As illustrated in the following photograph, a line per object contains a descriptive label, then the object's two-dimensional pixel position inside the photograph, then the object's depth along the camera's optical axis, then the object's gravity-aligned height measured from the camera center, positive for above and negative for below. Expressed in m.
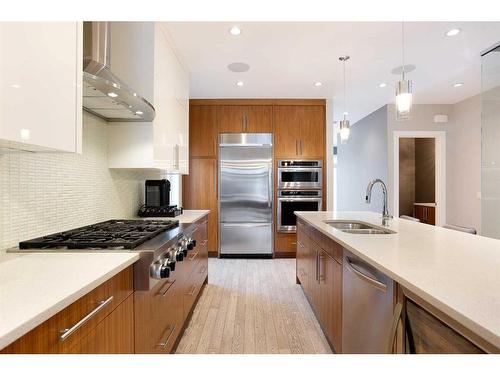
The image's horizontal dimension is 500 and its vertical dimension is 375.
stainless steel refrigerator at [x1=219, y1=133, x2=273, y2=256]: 4.45 -0.14
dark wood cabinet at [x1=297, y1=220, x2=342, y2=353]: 1.73 -0.70
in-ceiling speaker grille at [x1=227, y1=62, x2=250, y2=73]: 3.28 +1.52
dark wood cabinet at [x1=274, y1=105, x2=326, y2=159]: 4.55 +1.00
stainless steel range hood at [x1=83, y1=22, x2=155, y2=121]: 1.36 +0.56
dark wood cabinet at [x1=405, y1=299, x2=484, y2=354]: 0.76 -0.45
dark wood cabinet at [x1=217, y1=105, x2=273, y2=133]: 4.55 +1.21
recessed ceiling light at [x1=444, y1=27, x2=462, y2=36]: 2.55 +1.51
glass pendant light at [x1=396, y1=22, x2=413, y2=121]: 1.93 +0.67
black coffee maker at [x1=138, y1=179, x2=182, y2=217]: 2.78 -0.05
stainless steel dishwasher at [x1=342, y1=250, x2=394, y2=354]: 1.16 -0.56
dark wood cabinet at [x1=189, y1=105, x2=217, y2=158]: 4.55 +0.98
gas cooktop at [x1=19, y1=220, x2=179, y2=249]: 1.30 -0.25
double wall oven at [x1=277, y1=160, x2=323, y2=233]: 4.48 +0.03
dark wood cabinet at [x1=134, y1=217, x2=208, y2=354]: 1.30 -0.70
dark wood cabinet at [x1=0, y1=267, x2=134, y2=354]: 0.70 -0.43
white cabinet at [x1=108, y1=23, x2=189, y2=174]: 2.17 +0.62
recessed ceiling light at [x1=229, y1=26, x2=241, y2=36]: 2.50 +1.49
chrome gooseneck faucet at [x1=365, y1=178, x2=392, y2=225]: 2.23 -0.11
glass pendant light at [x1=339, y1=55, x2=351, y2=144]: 3.07 +0.72
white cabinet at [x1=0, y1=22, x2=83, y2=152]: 0.84 +0.37
